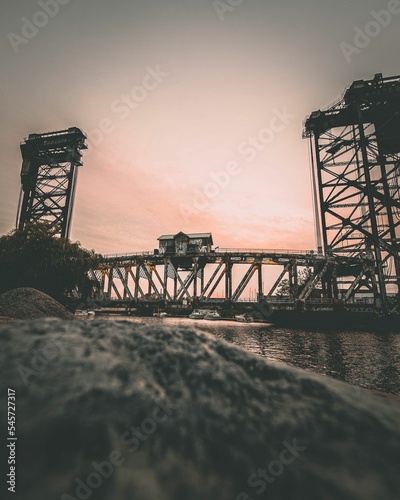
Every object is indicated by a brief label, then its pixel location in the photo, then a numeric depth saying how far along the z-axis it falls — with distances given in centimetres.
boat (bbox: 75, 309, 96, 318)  3106
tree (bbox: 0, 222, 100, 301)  1555
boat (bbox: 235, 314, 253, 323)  2705
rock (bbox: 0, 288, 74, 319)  898
